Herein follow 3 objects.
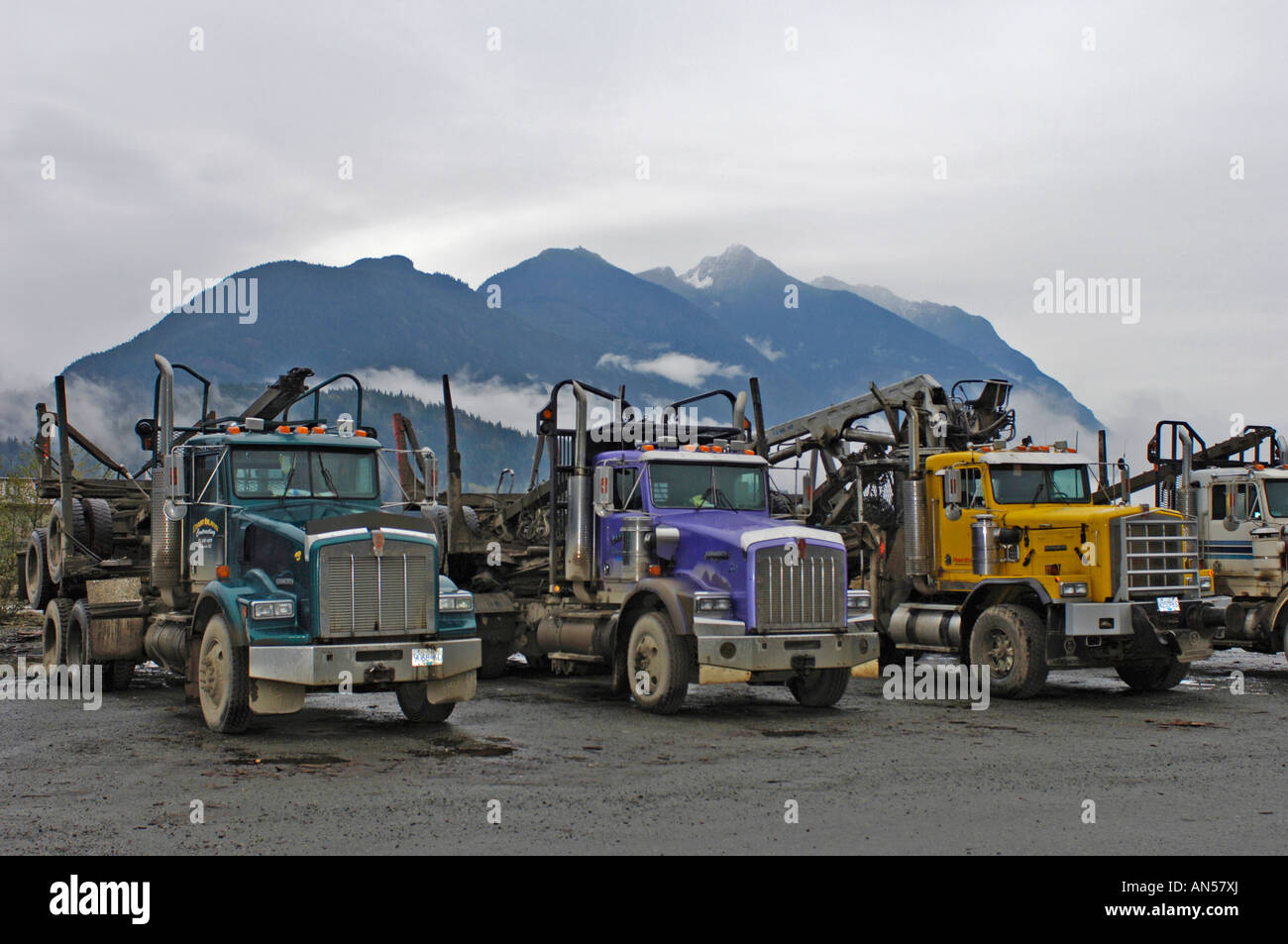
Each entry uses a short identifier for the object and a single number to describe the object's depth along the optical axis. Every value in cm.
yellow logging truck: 1656
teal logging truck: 1259
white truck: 1941
